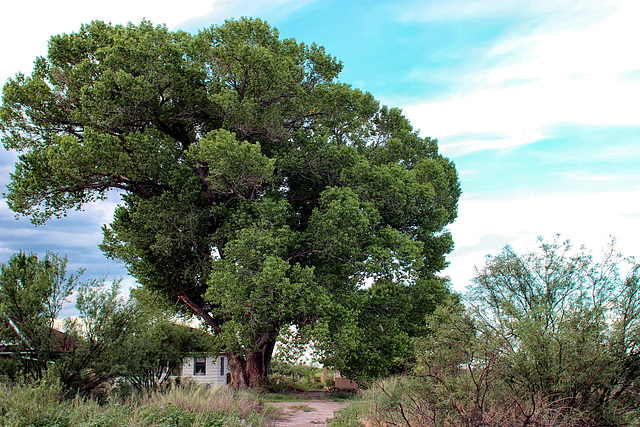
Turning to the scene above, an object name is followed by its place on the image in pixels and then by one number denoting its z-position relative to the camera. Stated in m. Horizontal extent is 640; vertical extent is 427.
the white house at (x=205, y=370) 34.97
